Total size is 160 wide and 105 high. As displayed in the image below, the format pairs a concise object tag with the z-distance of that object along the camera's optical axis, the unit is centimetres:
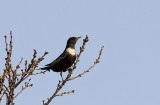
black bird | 1616
